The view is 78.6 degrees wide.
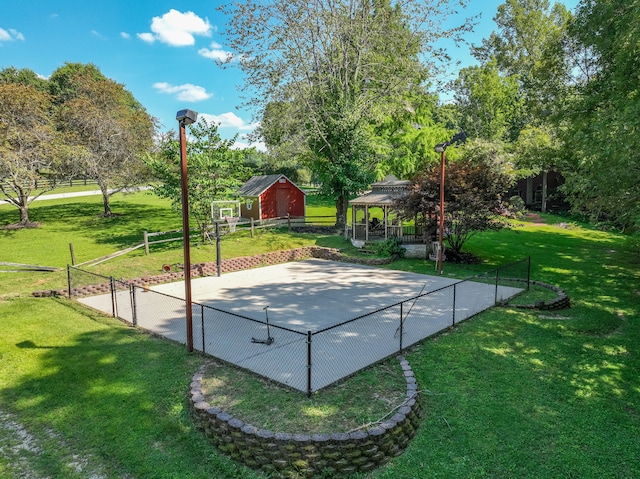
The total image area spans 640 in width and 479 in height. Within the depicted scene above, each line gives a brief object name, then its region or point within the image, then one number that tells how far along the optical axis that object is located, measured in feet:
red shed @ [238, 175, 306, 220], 84.43
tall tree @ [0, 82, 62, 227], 69.48
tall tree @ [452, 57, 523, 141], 125.90
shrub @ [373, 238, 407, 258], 55.93
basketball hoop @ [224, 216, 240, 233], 59.88
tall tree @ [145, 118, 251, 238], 56.29
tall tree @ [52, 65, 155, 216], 85.20
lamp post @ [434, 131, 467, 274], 42.99
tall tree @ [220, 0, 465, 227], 64.85
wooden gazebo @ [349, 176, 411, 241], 61.16
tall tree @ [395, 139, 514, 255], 49.14
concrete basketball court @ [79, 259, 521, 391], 23.39
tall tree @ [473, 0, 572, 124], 138.10
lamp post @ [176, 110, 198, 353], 22.62
